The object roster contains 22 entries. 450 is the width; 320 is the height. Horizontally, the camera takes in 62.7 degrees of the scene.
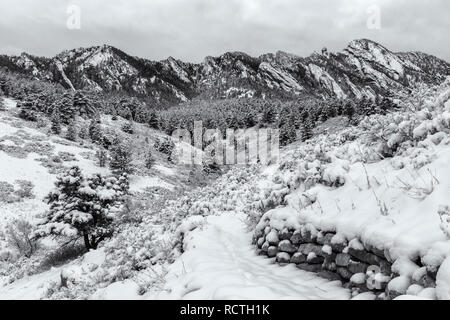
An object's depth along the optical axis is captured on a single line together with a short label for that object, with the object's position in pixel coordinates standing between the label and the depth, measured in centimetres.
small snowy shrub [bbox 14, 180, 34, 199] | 3631
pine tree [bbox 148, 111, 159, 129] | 9594
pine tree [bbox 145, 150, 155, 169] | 5744
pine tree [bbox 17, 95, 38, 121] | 6406
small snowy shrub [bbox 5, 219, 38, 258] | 2539
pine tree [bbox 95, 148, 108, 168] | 5029
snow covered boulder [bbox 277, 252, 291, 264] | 626
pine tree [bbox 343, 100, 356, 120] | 8092
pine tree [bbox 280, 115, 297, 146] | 7119
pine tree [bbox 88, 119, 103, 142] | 6412
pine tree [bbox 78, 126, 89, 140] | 6406
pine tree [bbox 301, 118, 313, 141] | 6569
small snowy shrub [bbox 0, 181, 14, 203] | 3460
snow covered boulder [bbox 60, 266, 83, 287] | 980
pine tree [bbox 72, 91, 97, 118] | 7794
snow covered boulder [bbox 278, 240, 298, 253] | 619
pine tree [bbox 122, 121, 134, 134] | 7919
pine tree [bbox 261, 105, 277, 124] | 10056
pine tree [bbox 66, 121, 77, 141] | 6006
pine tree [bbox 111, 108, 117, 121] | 8555
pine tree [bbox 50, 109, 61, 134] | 5995
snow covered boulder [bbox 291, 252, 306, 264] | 583
